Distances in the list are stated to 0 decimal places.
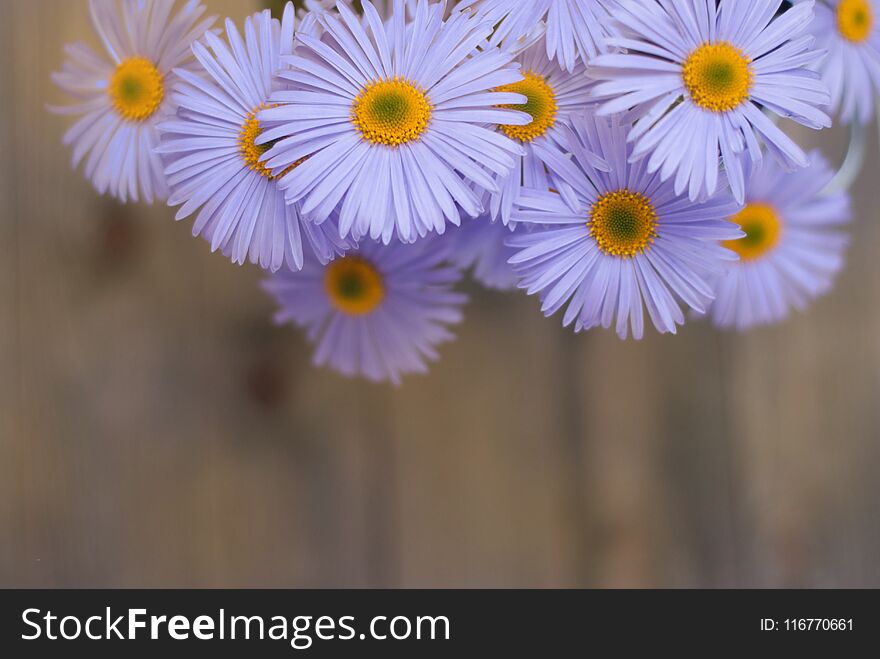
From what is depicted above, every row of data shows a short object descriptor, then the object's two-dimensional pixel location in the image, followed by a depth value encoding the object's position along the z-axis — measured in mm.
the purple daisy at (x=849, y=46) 471
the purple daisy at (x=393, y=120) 440
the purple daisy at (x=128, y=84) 460
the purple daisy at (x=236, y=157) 447
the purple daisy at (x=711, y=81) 439
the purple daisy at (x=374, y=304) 487
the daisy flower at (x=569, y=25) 444
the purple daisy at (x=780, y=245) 491
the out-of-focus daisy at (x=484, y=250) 468
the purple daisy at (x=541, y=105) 449
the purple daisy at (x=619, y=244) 449
